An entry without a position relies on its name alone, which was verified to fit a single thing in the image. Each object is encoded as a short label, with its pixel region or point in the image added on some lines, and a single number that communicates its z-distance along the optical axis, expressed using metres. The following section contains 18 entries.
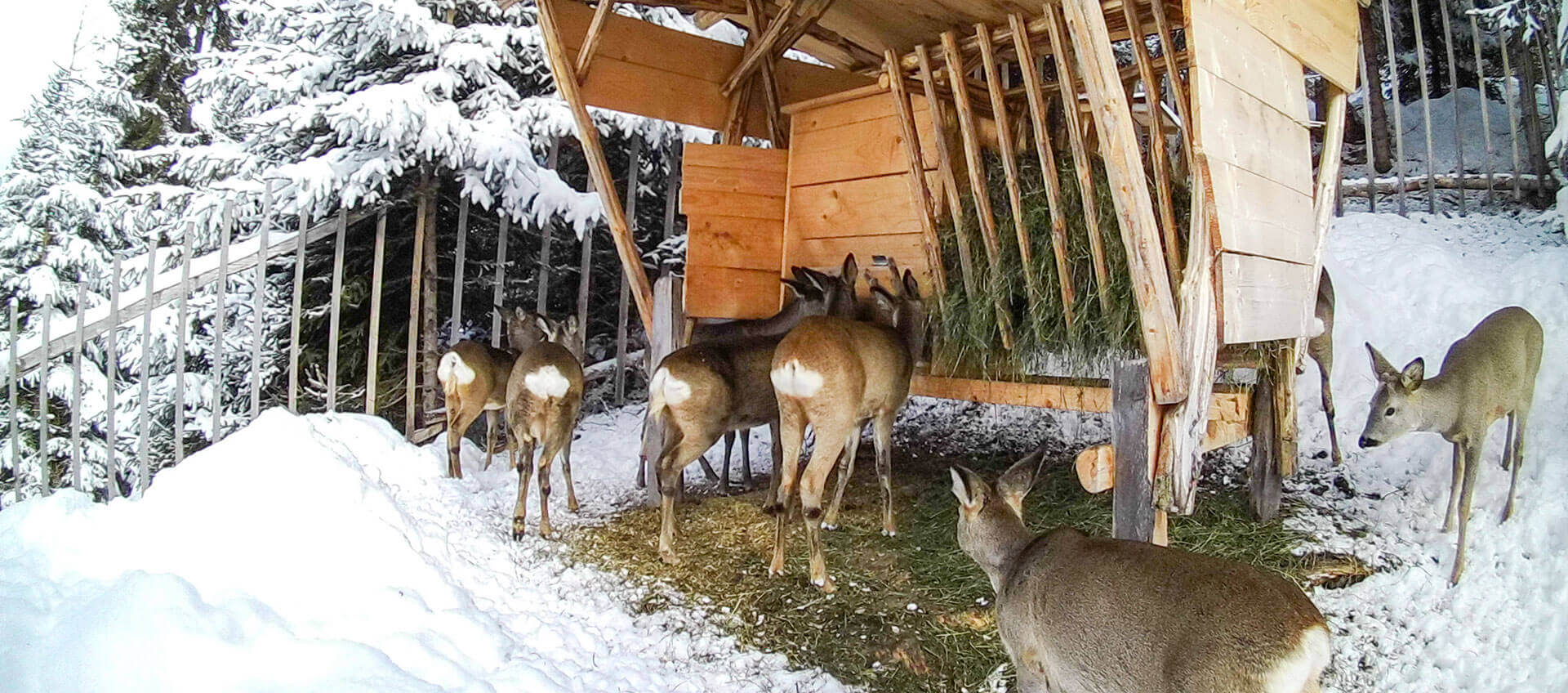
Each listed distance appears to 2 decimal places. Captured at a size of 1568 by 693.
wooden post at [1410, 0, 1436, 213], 8.08
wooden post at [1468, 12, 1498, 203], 7.80
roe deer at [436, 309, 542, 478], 6.21
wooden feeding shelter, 3.42
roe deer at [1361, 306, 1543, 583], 4.54
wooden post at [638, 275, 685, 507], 5.77
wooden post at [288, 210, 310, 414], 6.31
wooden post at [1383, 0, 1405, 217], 8.01
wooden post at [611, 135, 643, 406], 7.79
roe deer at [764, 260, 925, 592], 4.30
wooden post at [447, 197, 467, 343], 7.11
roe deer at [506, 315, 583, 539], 5.30
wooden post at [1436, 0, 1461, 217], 8.11
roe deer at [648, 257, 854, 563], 4.87
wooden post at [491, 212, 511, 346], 7.30
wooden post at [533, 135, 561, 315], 7.42
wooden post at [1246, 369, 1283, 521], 4.80
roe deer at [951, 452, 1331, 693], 2.20
